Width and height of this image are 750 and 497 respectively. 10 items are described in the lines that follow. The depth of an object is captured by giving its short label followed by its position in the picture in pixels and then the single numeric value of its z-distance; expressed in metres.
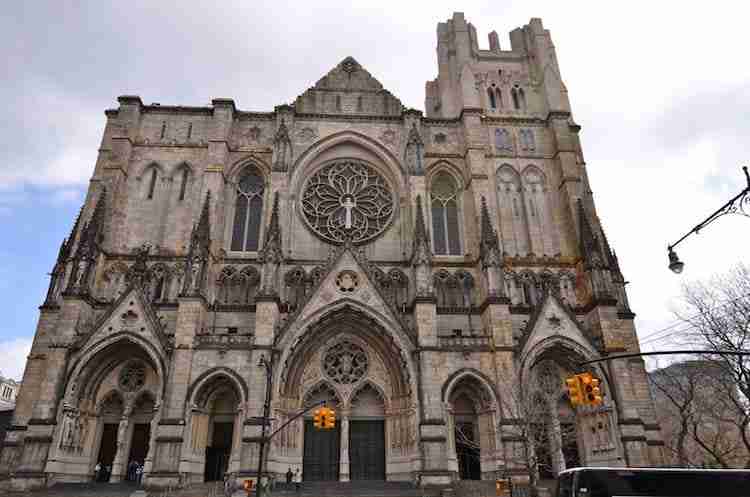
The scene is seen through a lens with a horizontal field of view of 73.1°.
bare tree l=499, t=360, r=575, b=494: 23.56
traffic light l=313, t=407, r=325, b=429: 16.84
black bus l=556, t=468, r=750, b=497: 13.12
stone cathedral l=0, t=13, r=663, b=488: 24.53
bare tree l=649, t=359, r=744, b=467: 23.34
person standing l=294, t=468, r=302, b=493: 24.35
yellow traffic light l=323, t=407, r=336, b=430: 16.88
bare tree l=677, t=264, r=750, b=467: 20.00
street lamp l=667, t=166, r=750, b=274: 10.19
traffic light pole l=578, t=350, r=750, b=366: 10.14
